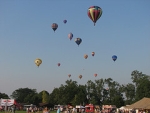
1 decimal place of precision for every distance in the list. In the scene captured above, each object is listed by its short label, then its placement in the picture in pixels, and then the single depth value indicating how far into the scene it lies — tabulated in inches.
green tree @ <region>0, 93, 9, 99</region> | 5654.5
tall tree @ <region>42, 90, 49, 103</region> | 4966.5
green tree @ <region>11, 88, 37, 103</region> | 6657.0
